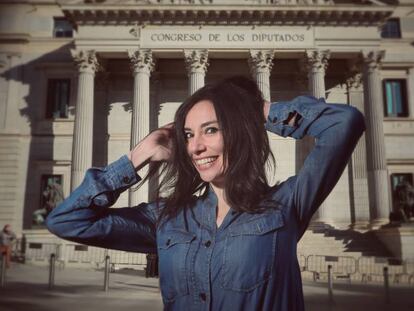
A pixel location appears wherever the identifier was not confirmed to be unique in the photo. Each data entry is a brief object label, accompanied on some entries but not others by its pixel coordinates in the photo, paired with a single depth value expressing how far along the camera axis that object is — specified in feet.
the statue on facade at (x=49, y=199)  70.18
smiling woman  6.15
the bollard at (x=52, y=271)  36.71
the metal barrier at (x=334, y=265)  37.52
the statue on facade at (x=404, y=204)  62.69
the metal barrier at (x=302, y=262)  36.76
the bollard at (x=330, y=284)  31.55
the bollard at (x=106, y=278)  33.19
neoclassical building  69.36
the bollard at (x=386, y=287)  32.50
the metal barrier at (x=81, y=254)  49.67
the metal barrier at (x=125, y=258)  24.72
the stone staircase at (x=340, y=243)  42.62
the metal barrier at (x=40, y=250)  63.00
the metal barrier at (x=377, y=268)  41.98
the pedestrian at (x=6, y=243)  52.33
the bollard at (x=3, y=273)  37.09
